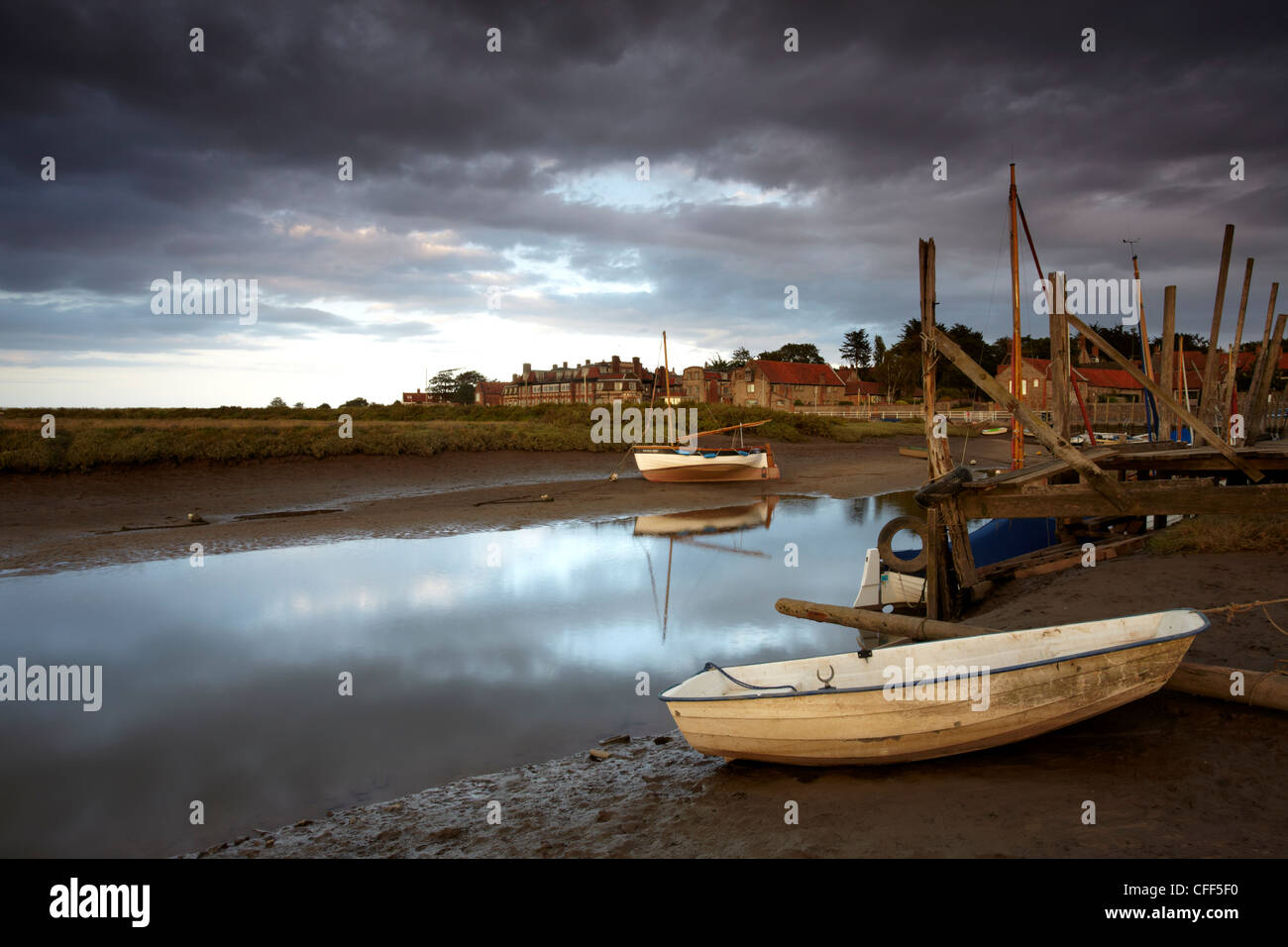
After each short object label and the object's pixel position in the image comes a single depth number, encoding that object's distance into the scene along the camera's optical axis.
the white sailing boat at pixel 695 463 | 35.94
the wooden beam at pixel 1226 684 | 6.56
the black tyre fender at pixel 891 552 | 12.11
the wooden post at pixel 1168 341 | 17.14
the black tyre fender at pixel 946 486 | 9.88
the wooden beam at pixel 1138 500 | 9.05
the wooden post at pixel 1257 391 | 21.31
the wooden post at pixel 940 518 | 10.54
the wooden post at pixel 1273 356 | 21.04
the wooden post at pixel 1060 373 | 13.29
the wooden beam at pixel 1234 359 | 19.90
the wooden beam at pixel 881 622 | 8.62
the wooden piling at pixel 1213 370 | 17.84
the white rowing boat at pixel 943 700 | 6.05
